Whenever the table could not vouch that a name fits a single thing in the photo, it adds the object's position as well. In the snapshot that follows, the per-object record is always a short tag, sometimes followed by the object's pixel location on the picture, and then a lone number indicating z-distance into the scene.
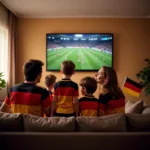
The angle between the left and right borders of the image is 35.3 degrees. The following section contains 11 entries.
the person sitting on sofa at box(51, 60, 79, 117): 2.51
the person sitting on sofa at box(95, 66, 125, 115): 2.37
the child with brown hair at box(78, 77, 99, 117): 2.35
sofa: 1.94
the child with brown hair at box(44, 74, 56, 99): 3.25
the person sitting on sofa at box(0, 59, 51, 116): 2.12
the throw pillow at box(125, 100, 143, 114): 3.13
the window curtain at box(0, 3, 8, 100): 5.07
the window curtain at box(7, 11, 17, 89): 5.33
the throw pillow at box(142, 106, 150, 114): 2.94
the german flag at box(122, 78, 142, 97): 3.33
